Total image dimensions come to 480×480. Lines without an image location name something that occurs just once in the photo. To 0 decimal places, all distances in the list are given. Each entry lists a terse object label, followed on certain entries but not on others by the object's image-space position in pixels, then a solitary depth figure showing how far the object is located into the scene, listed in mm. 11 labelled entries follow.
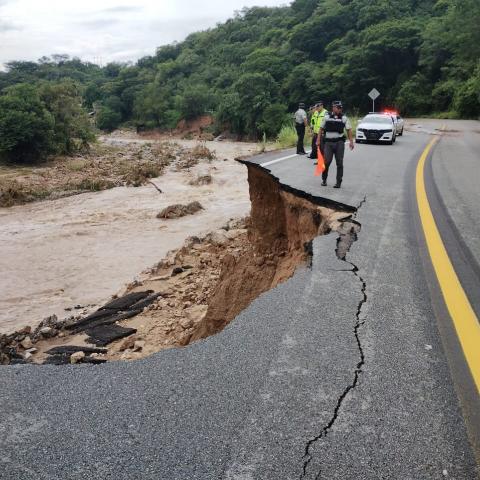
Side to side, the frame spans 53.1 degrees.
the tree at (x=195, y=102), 74188
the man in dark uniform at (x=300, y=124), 13356
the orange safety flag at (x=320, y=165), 9023
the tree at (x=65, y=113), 38656
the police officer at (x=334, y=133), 8867
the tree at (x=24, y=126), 33562
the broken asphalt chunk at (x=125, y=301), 8742
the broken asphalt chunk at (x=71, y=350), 6438
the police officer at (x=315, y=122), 12133
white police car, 18641
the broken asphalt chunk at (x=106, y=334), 7013
